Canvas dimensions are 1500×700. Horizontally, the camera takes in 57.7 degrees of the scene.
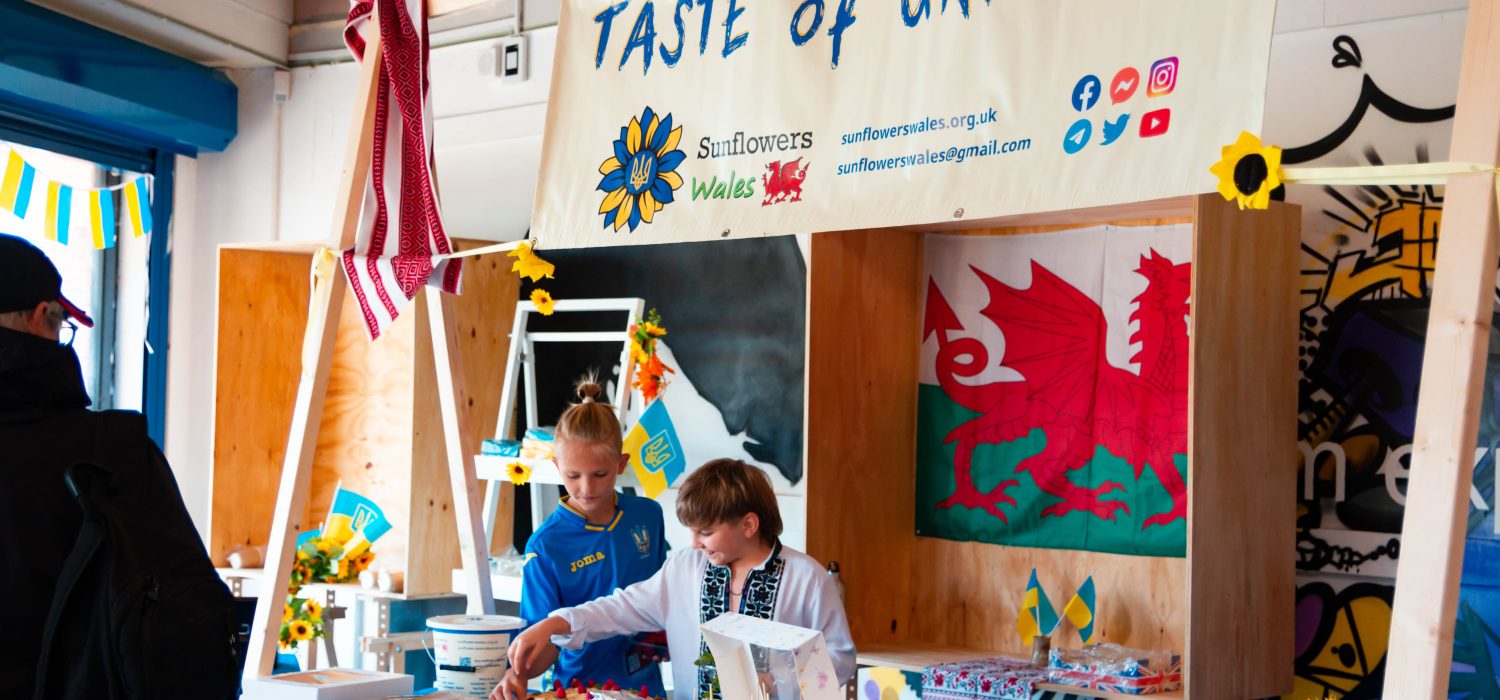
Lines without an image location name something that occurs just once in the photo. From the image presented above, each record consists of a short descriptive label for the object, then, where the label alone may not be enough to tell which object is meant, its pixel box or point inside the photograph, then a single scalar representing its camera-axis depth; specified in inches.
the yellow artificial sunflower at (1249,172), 79.3
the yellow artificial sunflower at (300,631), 169.5
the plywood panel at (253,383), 208.2
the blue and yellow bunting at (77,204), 207.6
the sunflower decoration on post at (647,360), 171.2
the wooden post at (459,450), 138.2
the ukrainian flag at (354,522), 199.6
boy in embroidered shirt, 111.7
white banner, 95.2
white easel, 178.5
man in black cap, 77.2
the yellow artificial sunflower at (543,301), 142.2
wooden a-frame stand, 128.4
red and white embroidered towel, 134.9
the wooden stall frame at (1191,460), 123.9
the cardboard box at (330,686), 111.6
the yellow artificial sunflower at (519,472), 175.6
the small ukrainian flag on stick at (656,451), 177.5
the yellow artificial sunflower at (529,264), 128.8
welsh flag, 143.2
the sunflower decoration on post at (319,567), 175.5
